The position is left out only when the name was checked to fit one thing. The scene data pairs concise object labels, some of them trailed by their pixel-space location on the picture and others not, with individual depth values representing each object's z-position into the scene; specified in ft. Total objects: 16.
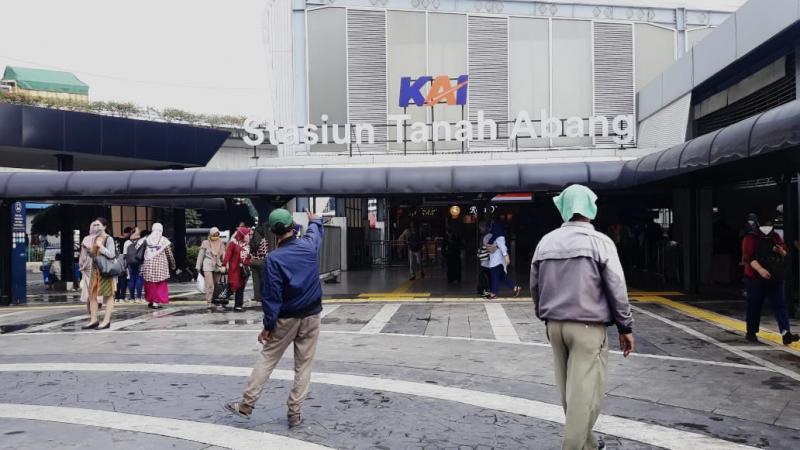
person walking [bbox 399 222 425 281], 69.26
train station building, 50.78
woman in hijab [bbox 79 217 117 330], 36.29
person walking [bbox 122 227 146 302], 52.95
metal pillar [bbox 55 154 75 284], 72.49
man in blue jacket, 17.95
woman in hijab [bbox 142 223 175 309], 47.91
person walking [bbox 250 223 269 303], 43.73
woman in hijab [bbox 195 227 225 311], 46.73
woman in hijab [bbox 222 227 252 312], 44.93
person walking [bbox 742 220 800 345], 28.99
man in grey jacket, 13.55
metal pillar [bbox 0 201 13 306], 56.24
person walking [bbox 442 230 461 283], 64.90
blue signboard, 57.00
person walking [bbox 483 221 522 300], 48.44
